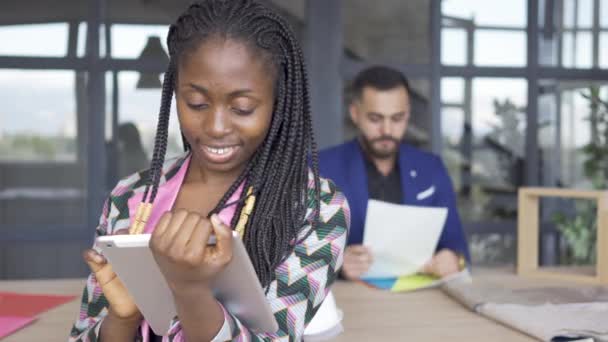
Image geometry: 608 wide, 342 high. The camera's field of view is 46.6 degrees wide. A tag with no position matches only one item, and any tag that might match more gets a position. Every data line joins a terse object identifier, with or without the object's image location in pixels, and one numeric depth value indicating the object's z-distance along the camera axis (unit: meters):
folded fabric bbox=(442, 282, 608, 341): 1.45
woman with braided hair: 1.04
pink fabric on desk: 1.48
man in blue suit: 2.54
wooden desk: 1.49
